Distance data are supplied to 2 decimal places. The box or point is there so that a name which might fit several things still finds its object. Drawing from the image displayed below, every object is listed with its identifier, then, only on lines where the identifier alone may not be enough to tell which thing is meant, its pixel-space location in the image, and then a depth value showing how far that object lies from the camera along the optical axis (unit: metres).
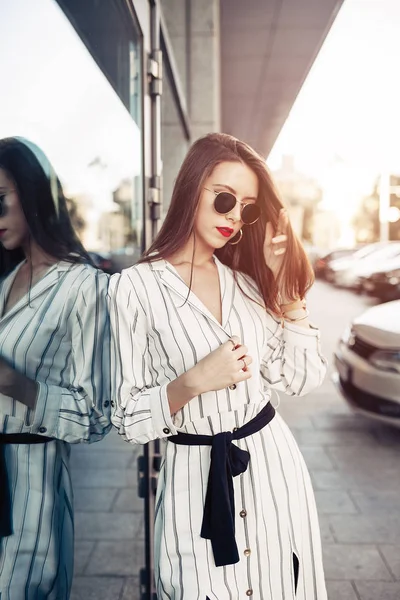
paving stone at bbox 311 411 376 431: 4.84
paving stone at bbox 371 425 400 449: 4.46
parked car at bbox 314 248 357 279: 18.47
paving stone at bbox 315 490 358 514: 3.33
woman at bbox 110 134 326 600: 1.38
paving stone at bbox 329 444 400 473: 3.99
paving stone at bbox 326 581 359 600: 2.53
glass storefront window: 1.32
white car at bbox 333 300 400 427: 4.03
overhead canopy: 3.54
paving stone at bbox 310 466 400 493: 3.65
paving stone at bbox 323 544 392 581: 2.70
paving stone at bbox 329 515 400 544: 3.02
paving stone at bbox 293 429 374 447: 4.45
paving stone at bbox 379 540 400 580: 2.75
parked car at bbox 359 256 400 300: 9.61
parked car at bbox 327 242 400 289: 11.93
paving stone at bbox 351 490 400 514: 3.36
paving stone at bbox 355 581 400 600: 2.53
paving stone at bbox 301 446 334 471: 3.97
